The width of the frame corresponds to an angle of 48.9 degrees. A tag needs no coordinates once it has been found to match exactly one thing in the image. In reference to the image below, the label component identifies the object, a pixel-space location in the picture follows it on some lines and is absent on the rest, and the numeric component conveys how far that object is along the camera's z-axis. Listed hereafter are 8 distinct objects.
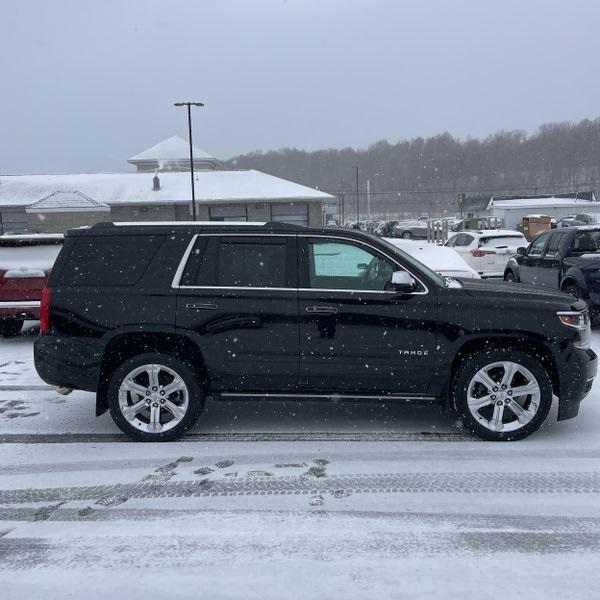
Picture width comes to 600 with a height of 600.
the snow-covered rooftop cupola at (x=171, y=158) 55.12
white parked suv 18.55
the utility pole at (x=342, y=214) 83.81
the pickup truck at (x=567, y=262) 10.69
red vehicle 9.69
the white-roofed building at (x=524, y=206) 71.31
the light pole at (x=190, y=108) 32.97
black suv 5.39
